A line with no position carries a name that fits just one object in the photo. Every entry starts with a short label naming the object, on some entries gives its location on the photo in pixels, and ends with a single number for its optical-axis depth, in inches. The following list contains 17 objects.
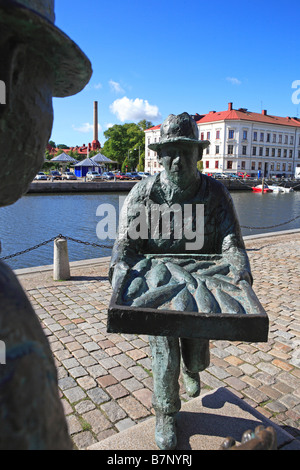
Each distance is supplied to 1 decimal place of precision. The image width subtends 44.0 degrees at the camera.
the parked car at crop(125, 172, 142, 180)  1960.4
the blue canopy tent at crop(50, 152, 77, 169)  1638.4
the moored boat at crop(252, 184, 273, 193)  1668.6
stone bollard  284.4
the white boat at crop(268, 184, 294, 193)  1729.8
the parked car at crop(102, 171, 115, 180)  1817.7
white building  2439.7
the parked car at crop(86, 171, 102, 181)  1733.3
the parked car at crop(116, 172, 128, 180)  1920.5
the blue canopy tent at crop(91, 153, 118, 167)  1774.9
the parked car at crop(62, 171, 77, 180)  1761.8
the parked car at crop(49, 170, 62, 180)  1717.5
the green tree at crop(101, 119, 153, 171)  2689.5
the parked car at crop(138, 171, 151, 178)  1962.4
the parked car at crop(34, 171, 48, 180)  1648.6
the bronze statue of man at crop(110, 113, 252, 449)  103.0
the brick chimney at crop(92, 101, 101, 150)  2911.9
